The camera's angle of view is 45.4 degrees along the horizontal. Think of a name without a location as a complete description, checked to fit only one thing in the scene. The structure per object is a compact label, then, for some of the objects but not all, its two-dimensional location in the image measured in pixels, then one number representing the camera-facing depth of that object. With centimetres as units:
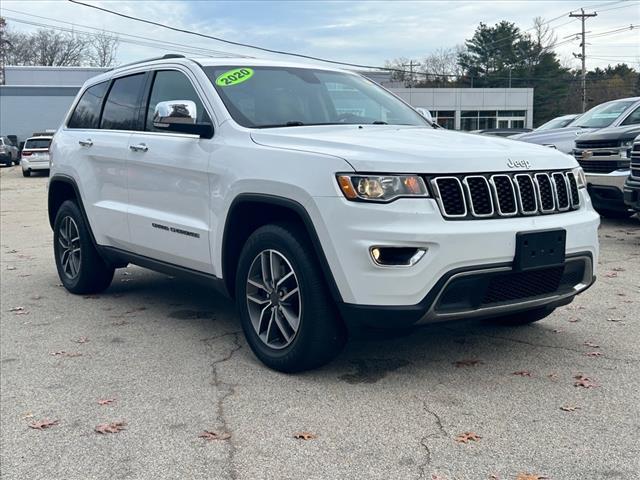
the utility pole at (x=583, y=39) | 7469
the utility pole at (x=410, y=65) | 9519
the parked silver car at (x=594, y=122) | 1214
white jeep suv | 404
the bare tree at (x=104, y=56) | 8312
